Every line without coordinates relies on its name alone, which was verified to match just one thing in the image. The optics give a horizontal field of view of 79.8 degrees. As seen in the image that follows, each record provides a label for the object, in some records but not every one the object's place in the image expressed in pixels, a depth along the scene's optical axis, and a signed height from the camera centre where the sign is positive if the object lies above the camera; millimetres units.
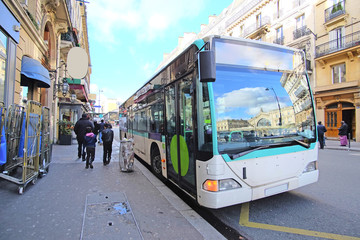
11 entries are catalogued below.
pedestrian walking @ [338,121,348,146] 13508 -386
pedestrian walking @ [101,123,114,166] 7352 -381
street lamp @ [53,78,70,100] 13644 +2631
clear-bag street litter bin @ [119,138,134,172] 6414 -839
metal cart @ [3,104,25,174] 4810 -170
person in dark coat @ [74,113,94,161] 7938 +74
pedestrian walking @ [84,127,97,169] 6734 -565
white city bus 3277 +102
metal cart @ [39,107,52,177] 5400 -427
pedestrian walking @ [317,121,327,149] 12867 -401
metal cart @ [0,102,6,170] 4148 -196
